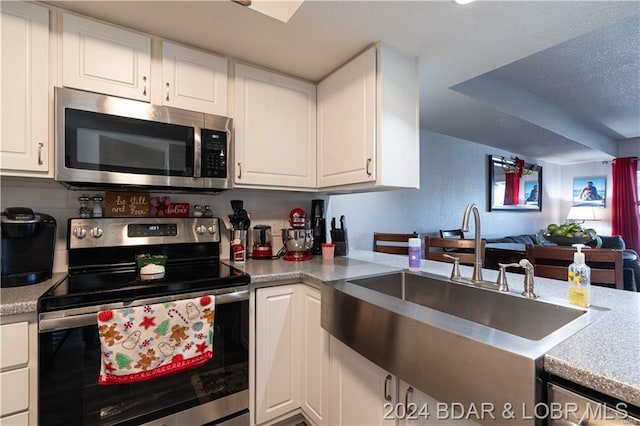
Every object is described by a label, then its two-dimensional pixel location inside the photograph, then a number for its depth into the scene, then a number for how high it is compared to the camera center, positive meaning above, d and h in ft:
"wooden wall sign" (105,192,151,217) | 5.18 +0.17
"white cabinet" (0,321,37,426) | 3.19 -1.84
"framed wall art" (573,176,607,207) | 18.62 +1.55
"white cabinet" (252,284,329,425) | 4.75 -2.44
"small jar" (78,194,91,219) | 4.95 +0.10
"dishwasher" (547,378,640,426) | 1.82 -1.30
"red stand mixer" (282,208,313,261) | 6.29 -0.57
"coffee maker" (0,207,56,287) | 3.83 -0.48
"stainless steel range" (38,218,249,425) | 3.43 -1.40
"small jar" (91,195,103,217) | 5.05 +0.14
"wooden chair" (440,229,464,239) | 11.77 -0.83
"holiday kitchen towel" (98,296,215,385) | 3.59 -1.70
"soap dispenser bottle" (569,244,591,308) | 3.12 -0.76
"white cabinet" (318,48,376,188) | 5.18 +1.81
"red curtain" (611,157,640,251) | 16.89 +0.77
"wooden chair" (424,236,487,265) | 6.56 -0.79
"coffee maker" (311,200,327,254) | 7.20 -0.30
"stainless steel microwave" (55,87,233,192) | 4.26 +1.14
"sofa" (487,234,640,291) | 8.14 -1.63
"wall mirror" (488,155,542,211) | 15.15 +1.70
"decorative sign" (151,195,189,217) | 5.60 +0.10
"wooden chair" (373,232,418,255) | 8.82 -0.86
